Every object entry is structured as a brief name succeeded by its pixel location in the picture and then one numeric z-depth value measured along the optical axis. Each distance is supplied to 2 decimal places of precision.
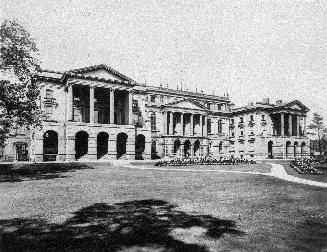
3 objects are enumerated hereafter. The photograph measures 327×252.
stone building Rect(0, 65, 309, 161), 46.16
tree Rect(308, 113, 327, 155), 83.50
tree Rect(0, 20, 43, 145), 23.64
